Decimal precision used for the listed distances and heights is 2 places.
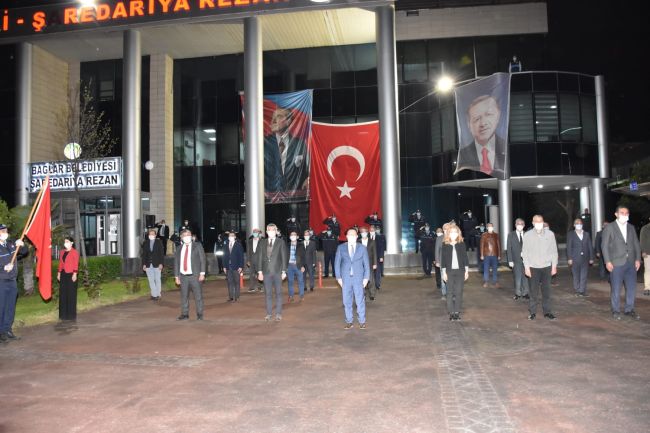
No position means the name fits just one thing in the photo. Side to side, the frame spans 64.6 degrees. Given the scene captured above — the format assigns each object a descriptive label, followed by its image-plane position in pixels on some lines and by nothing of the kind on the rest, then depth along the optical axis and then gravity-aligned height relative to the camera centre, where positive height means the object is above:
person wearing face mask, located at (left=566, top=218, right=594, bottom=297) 13.23 -0.65
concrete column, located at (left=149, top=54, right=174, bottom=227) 29.20 +5.87
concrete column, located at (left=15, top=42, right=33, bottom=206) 26.89 +6.77
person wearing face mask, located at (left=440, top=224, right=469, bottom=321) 10.32 -0.68
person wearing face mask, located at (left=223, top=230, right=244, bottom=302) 14.20 -0.67
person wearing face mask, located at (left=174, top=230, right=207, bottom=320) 11.12 -0.63
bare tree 21.22 +5.33
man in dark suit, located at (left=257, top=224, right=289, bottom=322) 10.84 -0.61
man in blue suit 9.74 -0.69
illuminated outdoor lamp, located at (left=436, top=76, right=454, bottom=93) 27.47 +8.05
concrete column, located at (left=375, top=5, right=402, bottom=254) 23.95 +5.07
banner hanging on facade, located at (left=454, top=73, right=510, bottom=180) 22.69 +4.94
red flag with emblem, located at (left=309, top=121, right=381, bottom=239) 24.12 +2.98
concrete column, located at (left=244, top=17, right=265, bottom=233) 24.23 +5.21
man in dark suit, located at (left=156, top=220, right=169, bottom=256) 23.04 +0.43
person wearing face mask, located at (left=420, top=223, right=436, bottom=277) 18.53 -0.51
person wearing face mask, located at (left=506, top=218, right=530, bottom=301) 12.90 -0.81
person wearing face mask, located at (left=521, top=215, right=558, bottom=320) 10.01 -0.62
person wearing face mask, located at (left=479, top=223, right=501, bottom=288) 14.95 -0.57
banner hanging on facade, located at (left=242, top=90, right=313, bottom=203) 24.39 +4.33
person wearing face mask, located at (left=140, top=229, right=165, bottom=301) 14.71 -0.52
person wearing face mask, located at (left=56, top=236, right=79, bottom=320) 11.46 -0.85
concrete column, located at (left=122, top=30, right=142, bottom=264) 25.50 +4.66
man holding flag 9.30 -0.75
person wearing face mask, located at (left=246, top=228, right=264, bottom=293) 14.98 -1.30
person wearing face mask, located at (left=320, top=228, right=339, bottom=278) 19.14 -0.28
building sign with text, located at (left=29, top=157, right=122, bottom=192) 25.19 +3.29
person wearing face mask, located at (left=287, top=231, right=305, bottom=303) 14.13 -0.73
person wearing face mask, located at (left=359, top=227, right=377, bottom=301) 13.66 -0.66
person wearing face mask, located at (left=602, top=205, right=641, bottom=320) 9.84 -0.56
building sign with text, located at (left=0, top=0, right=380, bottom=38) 24.41 +11.44
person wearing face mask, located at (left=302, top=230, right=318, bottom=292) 15.93 -0.60
